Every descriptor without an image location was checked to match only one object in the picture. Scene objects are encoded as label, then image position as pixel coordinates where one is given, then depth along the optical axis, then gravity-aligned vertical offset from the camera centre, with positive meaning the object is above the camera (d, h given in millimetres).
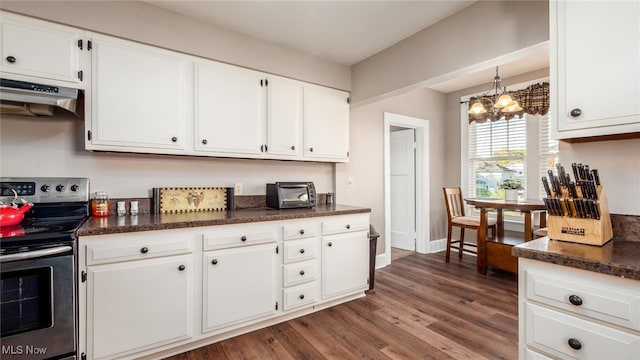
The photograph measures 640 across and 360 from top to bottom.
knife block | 1314 -224
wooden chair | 3764 -517
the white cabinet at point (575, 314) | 1025 -513
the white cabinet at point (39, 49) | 1746 +821
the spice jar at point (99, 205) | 2092 -184
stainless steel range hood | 1654 +485
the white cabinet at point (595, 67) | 1214 +504
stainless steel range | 1419 -576
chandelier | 3088 +895
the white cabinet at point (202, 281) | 1694 -713
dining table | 3227 -706
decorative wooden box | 2359 -164
